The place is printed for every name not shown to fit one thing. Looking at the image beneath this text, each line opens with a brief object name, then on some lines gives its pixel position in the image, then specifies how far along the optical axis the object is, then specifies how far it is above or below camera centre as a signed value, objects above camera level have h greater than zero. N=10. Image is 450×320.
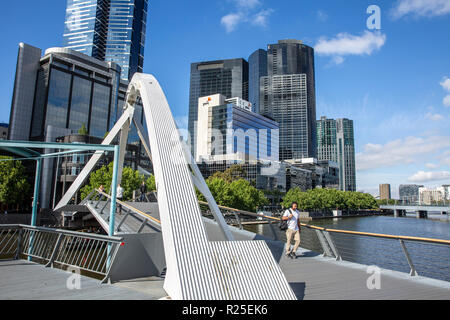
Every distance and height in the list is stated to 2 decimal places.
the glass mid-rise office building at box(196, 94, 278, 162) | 104.12 +23.59
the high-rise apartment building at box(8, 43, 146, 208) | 65.75 +22.31
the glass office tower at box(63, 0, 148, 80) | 111.31 +61.64
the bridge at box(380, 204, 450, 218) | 80.79 -1.83
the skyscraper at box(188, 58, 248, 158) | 154.00 +60.75
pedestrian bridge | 4.64 -1.32
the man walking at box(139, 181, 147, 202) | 20.72 +0.23
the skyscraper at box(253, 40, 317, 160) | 156.12 +56.30
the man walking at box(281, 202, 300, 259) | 8.83 -0.75
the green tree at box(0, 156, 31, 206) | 39.03 +1.12
